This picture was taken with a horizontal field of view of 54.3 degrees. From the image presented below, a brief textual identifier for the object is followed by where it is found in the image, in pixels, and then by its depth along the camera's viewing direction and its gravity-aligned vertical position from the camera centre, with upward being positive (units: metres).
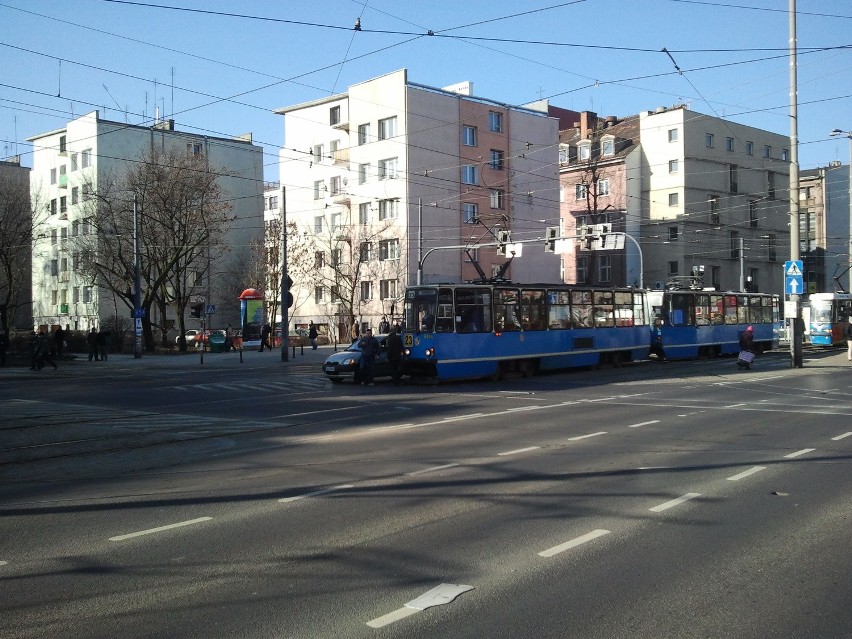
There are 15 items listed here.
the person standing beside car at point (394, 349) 25.23 -0.75
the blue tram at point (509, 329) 25.22 -0.21
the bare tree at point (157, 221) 46.22 +6.05
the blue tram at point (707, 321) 36.38 -0.07
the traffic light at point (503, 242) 33.97 +3.32
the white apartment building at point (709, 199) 63.00 +9.51
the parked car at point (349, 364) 25.98 -1.25
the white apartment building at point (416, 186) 54.34 +9.55
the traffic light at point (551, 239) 35.16 +3.54
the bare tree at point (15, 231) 51.34 +6.20
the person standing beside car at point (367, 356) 25.19 -0.96
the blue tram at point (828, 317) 47.06 +0.06
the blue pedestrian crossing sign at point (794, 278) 30.00 +1.45
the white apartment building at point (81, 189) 62.88 +11.20
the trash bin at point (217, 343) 49.84 -0.97
